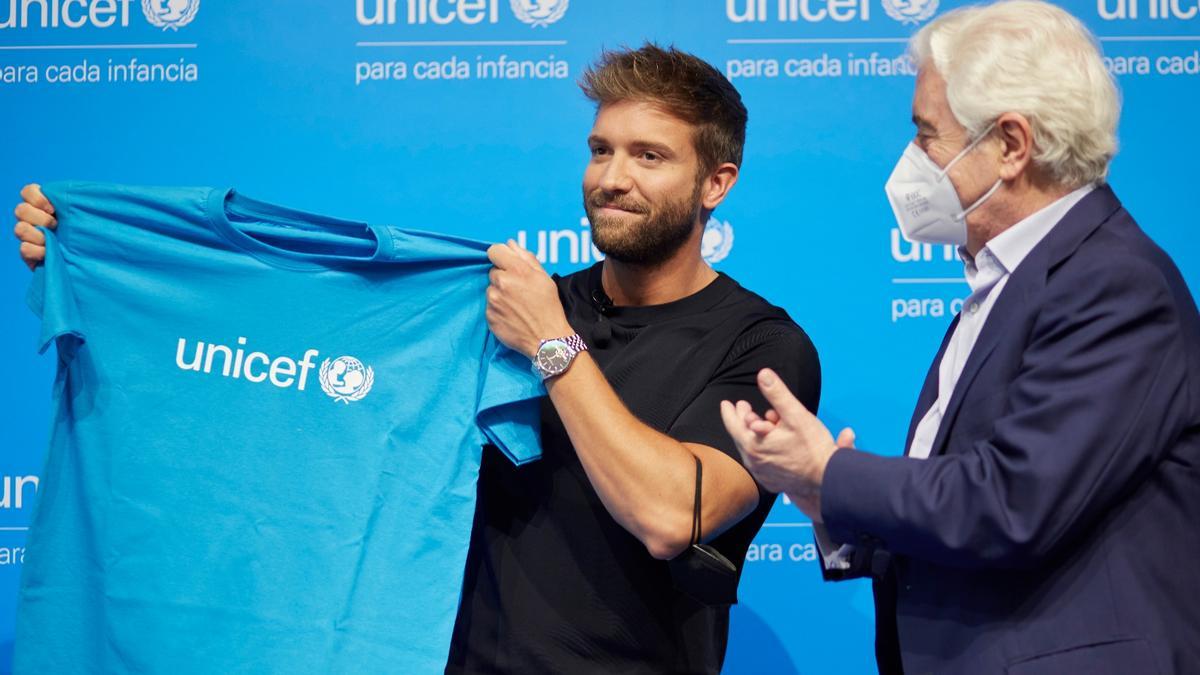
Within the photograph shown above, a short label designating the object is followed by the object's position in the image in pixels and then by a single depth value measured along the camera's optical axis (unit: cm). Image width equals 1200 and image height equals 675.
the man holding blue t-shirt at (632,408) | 162
